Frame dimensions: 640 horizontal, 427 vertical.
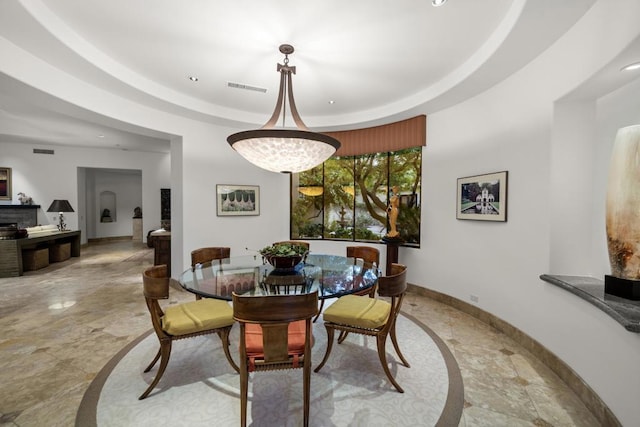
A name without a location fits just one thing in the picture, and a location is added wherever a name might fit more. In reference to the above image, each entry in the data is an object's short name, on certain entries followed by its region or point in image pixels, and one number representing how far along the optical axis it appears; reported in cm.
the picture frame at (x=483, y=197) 307
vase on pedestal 165
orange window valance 430
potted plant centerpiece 269
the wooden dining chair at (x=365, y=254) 349
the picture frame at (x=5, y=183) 750
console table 539
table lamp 731
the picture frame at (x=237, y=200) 496
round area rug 187
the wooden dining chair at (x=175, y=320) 206
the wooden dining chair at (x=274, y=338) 163
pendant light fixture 241
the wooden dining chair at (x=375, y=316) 216
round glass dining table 222
